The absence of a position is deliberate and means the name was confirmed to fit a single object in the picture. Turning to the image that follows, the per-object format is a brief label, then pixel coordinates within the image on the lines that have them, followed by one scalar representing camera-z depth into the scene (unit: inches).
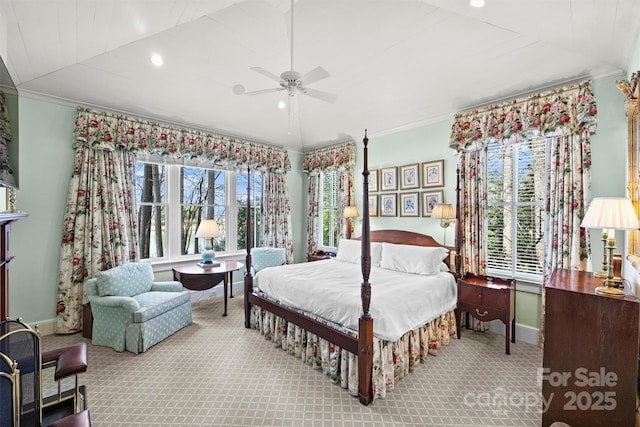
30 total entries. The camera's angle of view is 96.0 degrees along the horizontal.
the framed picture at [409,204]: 177.6
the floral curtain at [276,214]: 224.5
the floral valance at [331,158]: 212.4
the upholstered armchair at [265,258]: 199.9
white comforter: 98.1
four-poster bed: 92.3
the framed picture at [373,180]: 198.2
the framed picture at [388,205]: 189.0
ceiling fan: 98.6
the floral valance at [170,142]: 147.1
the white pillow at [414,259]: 140.9
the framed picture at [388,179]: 187.8
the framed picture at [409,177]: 177.0
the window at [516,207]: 135.8
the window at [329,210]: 230.1
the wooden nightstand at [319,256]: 217.7
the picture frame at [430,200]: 166.3
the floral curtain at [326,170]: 213.5
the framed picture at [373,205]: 199.5
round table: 159.0
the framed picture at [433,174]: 165.3
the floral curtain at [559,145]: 117.6
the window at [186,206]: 177.9
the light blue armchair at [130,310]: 121.3
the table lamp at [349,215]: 203.2
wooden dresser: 68.0
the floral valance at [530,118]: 118.0
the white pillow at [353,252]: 167.9
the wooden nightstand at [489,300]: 123.0
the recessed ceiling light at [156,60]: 128.5
